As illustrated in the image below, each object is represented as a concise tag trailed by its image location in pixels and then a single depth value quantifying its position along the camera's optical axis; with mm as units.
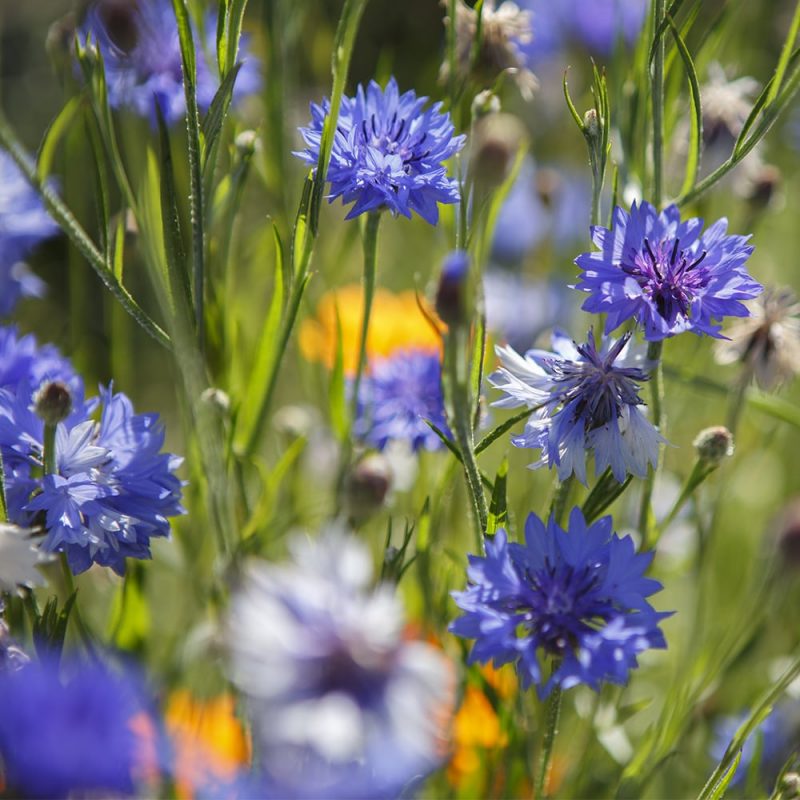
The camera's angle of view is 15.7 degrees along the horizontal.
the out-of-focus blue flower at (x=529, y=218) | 1140
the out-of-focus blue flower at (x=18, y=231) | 783
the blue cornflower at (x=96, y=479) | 667
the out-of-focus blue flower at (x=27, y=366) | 703
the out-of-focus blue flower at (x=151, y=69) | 753
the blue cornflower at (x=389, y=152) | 680
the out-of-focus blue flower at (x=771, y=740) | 758
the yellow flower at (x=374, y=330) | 844
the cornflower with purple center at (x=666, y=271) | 662
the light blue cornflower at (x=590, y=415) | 663
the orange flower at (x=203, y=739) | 671
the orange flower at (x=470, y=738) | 762
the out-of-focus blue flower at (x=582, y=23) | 1107
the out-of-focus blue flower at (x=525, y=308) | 900
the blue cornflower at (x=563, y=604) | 640
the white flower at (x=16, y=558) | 633
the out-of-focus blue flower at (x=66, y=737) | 581
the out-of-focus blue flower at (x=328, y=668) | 581
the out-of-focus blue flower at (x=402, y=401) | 755
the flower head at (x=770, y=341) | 746
